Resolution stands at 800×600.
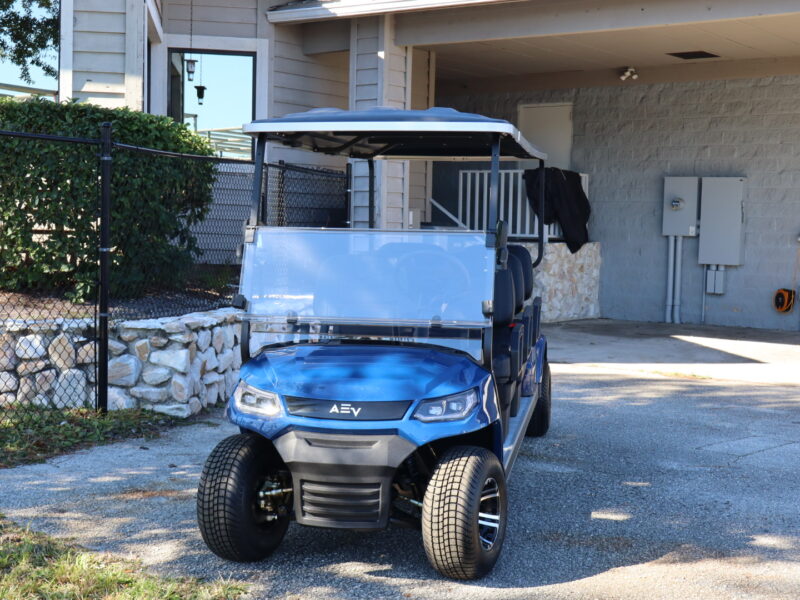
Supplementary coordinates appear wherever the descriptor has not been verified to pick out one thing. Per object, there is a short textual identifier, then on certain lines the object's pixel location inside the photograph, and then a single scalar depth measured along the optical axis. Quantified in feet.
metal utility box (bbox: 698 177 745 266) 41.06
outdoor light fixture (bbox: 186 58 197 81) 36.94
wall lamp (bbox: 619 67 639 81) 42.45
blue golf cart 12.36
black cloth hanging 41.93
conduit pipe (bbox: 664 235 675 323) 42.96
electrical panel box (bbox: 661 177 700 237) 42.09
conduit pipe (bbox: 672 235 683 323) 42.78
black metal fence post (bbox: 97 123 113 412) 20.72
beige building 31.07
